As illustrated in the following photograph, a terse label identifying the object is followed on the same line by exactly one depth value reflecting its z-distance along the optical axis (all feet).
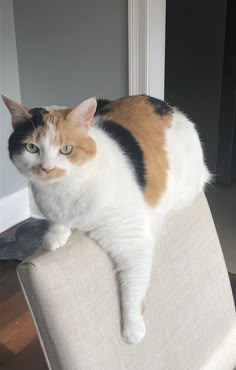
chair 1.90
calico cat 2.28
